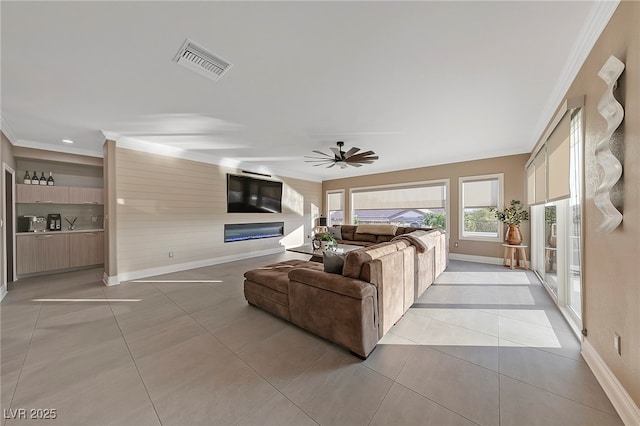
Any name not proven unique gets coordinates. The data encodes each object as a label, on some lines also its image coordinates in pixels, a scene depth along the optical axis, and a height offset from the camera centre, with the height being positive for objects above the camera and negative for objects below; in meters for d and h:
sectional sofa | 1.94 -0.84
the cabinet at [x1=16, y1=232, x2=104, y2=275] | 4.22 -0.81
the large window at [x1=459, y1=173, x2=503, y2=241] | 5.31 +0.12
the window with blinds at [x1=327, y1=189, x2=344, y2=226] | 8.44 +0.07
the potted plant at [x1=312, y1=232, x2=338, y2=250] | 4.51 -0.67
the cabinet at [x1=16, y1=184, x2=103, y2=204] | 4.31 +0.34
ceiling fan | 4.19 +1.03
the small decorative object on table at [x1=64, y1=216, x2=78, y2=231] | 4.98 -0.24
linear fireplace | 5.87 -0.56
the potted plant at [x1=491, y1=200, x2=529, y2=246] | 4.66 -0.16
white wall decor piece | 1.41 +0.40
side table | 4.62 -0.94
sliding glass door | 2.33 +0.03
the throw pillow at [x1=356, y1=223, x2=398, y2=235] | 5.99 -0.51
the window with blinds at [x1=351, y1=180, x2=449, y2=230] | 6.18 +0.20
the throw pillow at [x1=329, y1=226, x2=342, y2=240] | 6.71 -0.63
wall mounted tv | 5.89 +0.45
